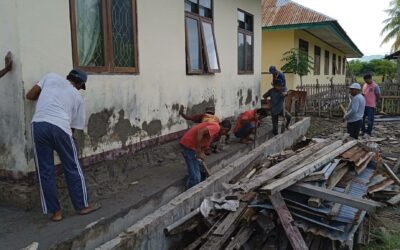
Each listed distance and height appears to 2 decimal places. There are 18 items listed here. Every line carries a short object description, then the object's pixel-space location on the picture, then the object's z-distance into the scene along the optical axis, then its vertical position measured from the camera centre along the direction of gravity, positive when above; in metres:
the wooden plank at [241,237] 4.23 -1.82
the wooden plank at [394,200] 5.85 -1.90
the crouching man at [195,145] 5.24 -0.88
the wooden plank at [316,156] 5.29 -1.20
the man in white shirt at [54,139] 3.63 -0.53
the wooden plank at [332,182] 4.51 -1.46
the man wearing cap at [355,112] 7.95 -0.67
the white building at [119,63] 3.93 +0.30
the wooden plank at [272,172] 4.97 -1.27
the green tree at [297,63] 14.73 +0.75
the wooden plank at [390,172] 6.45 -1.63
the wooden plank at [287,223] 4.05 -1.62
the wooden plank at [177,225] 4.27 -1.65
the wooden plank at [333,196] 4.23 -1.38
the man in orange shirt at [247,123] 7.62 -0.85
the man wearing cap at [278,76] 8.56 +0.15
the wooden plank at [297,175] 4.48 -1.23
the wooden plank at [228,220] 4.32 -1.67
